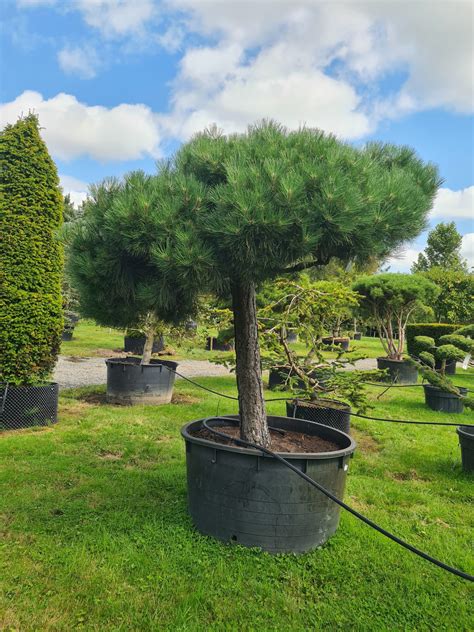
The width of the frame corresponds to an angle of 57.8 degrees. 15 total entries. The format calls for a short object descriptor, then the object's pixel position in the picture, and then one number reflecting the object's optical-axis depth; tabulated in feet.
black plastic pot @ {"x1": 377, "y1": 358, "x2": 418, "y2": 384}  34.17
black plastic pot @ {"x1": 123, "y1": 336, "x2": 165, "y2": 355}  42.56
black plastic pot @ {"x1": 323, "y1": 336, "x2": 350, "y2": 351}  65.82
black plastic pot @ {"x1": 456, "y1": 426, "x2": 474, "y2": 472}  13.44
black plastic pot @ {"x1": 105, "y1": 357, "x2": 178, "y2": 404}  20.74
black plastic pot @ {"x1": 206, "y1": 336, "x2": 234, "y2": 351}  50.01
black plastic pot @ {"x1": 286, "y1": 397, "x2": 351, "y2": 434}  16.02
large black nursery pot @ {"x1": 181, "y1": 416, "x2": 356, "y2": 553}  8.24
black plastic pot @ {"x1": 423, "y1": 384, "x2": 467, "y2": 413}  24.20
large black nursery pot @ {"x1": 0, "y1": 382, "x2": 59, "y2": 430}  15.72
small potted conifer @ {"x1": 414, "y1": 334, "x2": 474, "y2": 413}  15.12
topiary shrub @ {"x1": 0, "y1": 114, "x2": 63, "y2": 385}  16.06
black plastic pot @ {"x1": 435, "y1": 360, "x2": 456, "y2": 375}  41.11
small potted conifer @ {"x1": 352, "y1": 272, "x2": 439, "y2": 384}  34.45
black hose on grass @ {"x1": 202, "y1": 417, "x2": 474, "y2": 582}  6.25
